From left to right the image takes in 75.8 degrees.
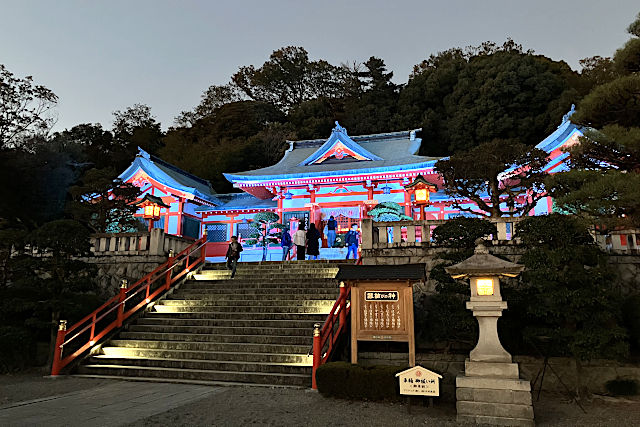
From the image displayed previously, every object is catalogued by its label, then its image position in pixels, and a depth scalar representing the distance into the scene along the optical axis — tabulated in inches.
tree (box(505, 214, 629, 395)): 280.4
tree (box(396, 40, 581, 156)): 1205.7
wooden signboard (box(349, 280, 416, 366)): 308.0
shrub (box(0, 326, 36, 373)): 365.4
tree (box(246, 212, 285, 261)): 705.6
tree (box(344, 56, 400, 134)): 1443.2
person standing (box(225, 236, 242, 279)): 509.7
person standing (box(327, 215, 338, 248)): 677.9
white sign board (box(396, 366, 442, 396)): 245.0
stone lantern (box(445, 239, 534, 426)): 232.4
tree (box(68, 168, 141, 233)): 647.1
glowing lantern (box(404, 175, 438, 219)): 546.6
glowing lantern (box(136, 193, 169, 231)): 629.7
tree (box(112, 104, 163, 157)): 1621.6
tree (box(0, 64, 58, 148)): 975.0
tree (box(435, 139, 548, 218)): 474.3
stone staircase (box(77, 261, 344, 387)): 331.0
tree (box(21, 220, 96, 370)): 384.2
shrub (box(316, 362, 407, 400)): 264.5
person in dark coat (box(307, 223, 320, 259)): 620.4
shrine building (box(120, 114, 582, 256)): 746.8
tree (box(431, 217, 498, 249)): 357.7
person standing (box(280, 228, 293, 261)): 660.1
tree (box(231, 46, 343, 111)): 1780.3
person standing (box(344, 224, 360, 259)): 611.5
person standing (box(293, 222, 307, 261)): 602.5
